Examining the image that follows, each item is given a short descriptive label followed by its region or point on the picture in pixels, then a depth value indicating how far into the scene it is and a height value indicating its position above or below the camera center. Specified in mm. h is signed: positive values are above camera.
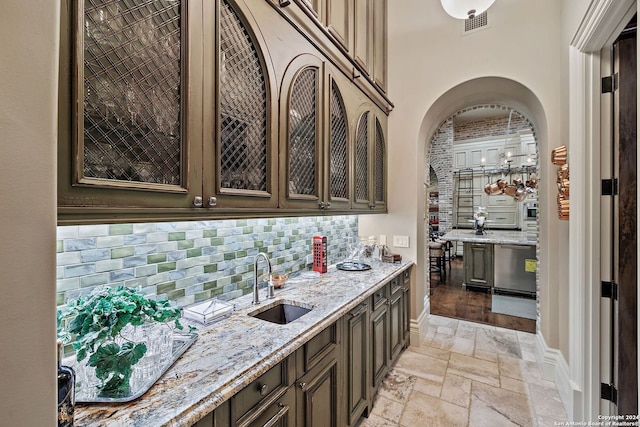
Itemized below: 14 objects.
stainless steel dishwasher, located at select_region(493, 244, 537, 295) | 4676 -1001
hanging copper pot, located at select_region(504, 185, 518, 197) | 5854 +527
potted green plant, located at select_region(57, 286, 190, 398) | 773 -357
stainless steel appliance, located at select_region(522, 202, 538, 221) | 6995 +65
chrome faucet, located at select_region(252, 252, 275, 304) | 1581 -444
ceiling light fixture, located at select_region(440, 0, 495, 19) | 2082 +1633
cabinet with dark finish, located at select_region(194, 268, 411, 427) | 995 -823
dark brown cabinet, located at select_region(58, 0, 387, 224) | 757 +387
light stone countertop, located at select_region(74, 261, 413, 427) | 737 -547
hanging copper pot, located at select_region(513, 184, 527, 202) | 5759 +460
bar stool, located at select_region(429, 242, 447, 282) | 5918 -1106
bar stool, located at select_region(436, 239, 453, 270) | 6525 -801
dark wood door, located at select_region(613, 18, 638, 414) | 1623 -191
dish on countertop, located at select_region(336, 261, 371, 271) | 2467 -499
